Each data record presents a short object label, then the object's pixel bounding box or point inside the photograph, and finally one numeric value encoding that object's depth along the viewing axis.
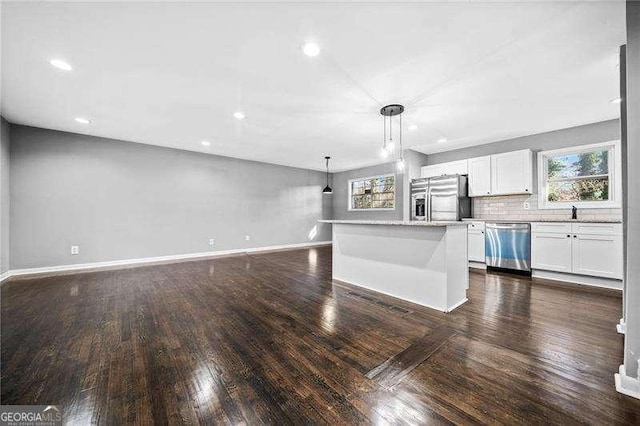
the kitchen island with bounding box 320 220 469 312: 2.66
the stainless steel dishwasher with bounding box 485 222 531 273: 4.08
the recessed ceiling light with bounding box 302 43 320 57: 2.17
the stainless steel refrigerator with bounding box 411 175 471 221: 5.04
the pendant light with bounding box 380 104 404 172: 3.38
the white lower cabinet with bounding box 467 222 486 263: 4.55
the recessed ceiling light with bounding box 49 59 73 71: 2.41
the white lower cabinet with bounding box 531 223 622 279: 3.32
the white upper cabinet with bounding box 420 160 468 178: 5.26
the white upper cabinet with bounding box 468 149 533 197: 4.43
